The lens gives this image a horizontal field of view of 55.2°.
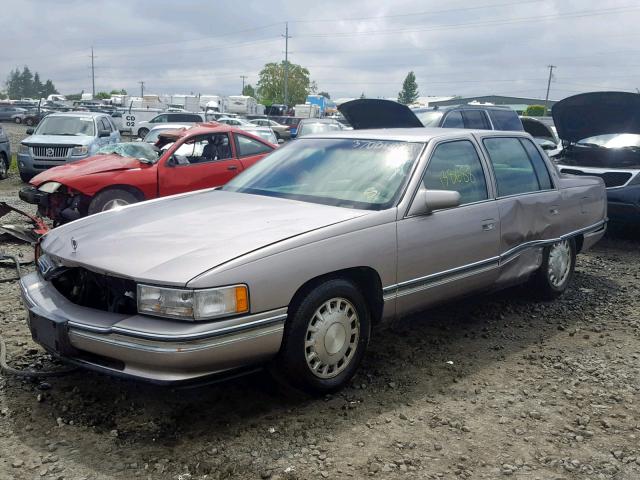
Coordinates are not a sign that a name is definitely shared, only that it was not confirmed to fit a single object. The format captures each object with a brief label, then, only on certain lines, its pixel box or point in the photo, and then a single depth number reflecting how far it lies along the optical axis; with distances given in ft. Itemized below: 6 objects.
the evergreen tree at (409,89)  293.84
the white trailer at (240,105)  165.96
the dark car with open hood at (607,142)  25.66
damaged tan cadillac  9.82
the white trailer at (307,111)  144.77
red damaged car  25.77
